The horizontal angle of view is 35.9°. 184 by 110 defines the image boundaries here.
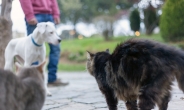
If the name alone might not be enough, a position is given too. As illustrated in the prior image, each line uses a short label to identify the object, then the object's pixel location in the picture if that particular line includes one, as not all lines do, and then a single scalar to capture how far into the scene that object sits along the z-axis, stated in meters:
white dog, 4.31
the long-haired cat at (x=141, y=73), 2.60
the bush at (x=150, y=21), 16.47
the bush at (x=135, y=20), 16.50
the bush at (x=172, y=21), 9.27
